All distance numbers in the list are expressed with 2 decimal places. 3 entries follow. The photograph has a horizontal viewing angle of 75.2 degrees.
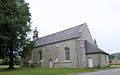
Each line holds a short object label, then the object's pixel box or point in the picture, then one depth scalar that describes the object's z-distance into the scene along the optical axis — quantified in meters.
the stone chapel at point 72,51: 16.80
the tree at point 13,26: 12.85
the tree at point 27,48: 15.92
